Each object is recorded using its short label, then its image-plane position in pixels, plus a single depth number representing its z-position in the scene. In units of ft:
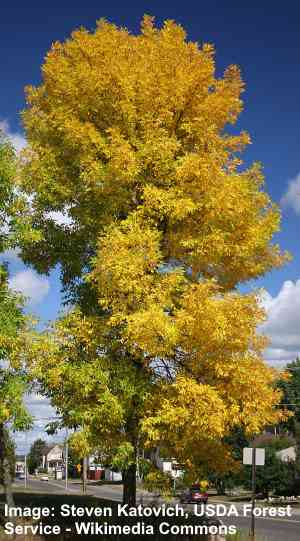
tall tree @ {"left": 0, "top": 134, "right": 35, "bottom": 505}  40.42
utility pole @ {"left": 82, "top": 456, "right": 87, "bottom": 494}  147.88
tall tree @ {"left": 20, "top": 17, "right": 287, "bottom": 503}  35.76
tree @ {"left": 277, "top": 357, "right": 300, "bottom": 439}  235.40
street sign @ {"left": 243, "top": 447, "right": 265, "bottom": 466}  58.32
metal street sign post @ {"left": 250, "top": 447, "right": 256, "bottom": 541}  52.01
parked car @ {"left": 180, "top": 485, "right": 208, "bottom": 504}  125.90
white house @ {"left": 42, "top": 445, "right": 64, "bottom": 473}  522.88
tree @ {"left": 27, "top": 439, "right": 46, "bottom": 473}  489.67
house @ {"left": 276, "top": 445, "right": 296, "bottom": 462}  214.28
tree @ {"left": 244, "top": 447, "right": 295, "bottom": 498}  141.59
